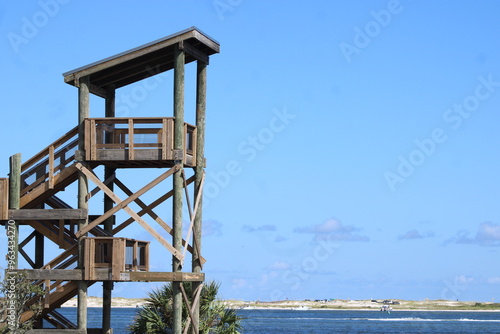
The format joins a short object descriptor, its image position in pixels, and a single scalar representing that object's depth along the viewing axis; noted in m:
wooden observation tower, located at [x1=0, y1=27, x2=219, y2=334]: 27.52
